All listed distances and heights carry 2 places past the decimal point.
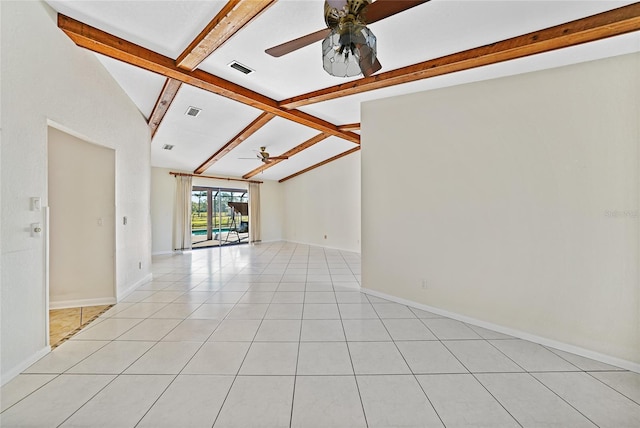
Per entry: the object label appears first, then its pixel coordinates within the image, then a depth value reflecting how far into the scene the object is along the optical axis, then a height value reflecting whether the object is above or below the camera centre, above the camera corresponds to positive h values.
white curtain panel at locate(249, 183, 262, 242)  8.79 +0.05
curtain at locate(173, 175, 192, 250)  7.34 -0.05
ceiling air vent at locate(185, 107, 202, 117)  3.97 +1.70
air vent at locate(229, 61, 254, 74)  2.86 +1.76
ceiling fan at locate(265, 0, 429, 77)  1.48 +1.18
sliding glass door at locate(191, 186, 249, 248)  8.29 -0.09
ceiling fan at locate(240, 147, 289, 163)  5.91 +1.44
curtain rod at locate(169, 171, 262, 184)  7.32 +1.20
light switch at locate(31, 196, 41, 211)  1.96 +0.08
